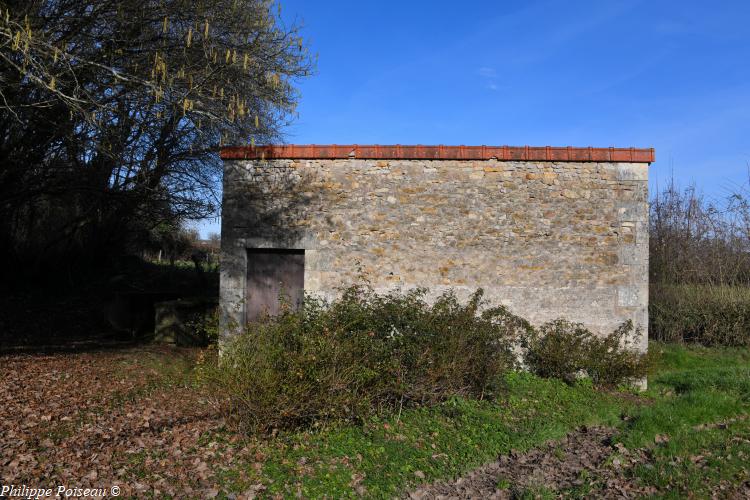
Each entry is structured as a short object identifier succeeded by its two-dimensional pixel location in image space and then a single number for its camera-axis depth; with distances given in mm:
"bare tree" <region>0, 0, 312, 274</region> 7727
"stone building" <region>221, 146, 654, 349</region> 8734
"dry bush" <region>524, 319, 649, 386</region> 8461
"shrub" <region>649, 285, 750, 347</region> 11562
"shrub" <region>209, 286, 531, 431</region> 5488
